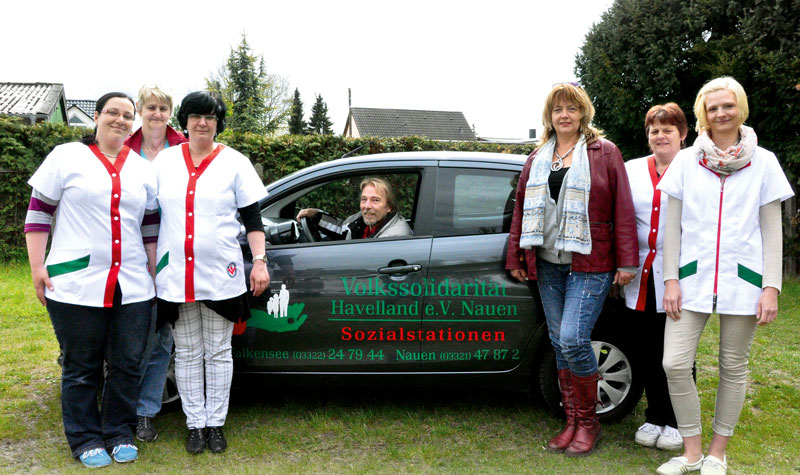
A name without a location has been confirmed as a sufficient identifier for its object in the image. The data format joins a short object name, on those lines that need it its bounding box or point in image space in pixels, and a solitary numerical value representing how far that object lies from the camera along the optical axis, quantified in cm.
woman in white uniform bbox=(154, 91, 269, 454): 312
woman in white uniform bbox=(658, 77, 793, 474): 281
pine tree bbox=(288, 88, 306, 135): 6256
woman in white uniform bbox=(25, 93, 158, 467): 299
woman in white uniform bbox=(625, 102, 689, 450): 320
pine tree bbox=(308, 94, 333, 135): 6750
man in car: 367
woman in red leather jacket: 307
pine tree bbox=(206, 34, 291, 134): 2836
